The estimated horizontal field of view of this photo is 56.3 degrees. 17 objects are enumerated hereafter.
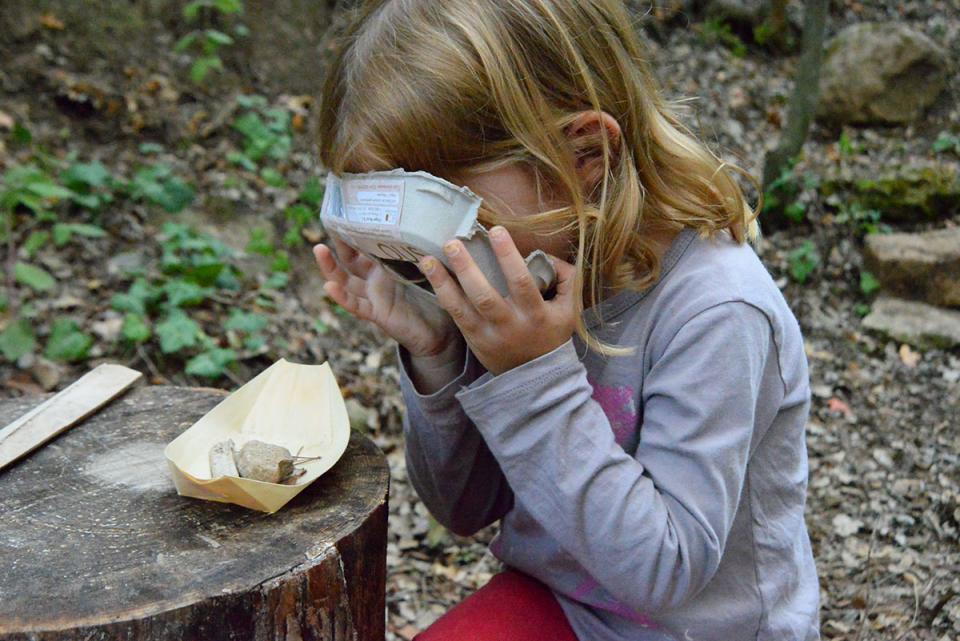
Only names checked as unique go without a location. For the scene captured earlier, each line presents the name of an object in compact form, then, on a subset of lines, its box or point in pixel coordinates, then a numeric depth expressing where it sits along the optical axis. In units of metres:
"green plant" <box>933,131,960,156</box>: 5.27
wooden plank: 1.52
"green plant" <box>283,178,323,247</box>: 3.95
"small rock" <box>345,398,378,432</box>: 3.04
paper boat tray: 1.36
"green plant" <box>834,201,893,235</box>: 4.48
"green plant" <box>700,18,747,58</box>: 6.46
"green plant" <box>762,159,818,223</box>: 4.61
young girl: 1.26
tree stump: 1.13
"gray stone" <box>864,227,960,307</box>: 4.07
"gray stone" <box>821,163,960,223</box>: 4.55
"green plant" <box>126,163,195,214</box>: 3.76
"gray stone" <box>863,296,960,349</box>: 3.81
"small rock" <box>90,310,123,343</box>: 3.18
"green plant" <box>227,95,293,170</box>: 4.29
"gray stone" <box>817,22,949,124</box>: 5.60
